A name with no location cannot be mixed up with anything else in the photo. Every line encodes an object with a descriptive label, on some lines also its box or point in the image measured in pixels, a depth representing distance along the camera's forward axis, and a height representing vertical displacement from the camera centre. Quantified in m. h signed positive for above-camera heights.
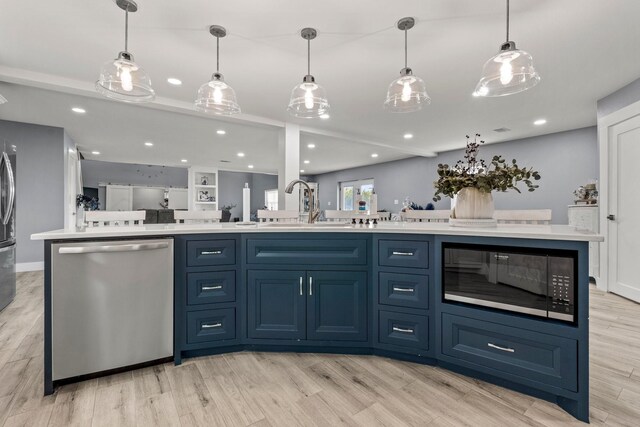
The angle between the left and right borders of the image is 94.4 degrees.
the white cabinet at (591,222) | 3.96 -0.11
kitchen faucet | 2.38 +0.07
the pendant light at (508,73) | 1.83 +0.91
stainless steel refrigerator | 2.91 -0.15
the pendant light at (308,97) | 2.30 +0.92
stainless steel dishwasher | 1.61 -0.53
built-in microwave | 1.46 -0.35
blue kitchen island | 1.50 -0.50
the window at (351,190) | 9.80 +0.81
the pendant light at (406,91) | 2.20 +0.93
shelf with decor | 9.34 +0.79
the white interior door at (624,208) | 3.30 +0.07
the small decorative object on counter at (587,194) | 4.37 +0.30
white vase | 1.96 +0.06
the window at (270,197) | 12.37 +0.65
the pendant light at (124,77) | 1.95 +0.92
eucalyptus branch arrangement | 1.85 +0.24
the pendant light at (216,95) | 2.29 +0.93
